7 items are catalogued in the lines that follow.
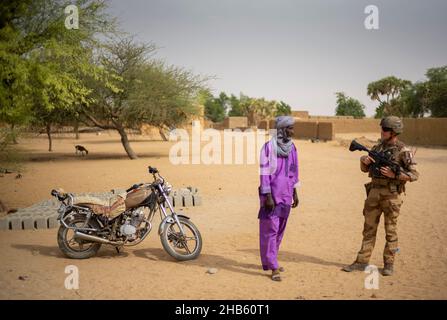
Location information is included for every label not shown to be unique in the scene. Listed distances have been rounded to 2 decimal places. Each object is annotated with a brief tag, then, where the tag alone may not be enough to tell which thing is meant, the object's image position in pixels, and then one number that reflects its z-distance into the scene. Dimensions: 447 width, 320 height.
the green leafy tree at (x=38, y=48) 8.63
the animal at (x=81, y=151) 24.77
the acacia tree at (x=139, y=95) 22.25
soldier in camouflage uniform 5.53
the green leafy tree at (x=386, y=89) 55.81
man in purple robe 5.55
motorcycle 6.22
